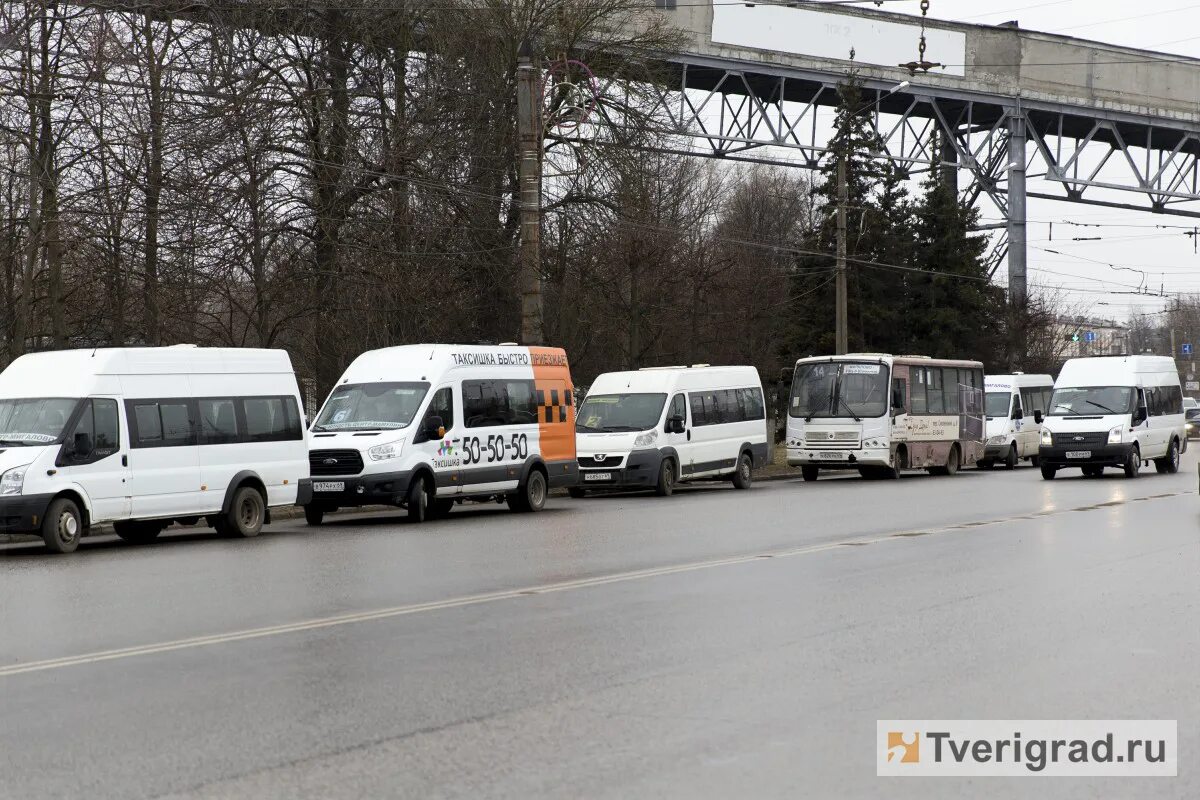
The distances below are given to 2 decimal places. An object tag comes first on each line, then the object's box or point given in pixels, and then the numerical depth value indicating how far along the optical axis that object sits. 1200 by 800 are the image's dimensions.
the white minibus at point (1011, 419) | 43.44
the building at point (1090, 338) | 87.44
